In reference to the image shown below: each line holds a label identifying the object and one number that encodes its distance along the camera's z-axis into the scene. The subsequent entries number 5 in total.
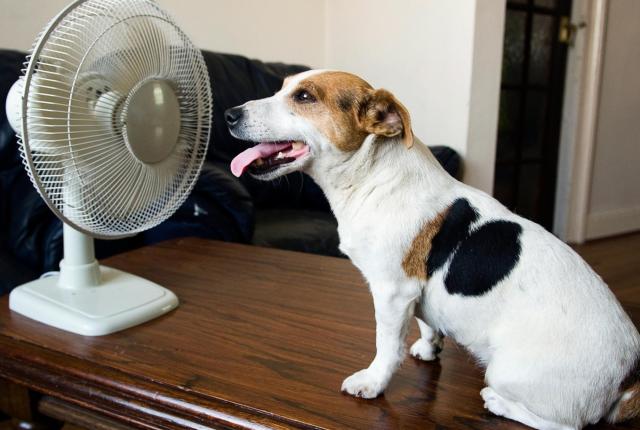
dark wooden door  3.20
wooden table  0.75
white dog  0.69
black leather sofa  1.55
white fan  0.84
